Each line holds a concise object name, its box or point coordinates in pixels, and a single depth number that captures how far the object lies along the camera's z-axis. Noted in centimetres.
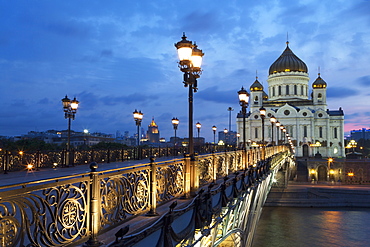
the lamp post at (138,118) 2238
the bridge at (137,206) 357
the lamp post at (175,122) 2991
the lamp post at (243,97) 1645
